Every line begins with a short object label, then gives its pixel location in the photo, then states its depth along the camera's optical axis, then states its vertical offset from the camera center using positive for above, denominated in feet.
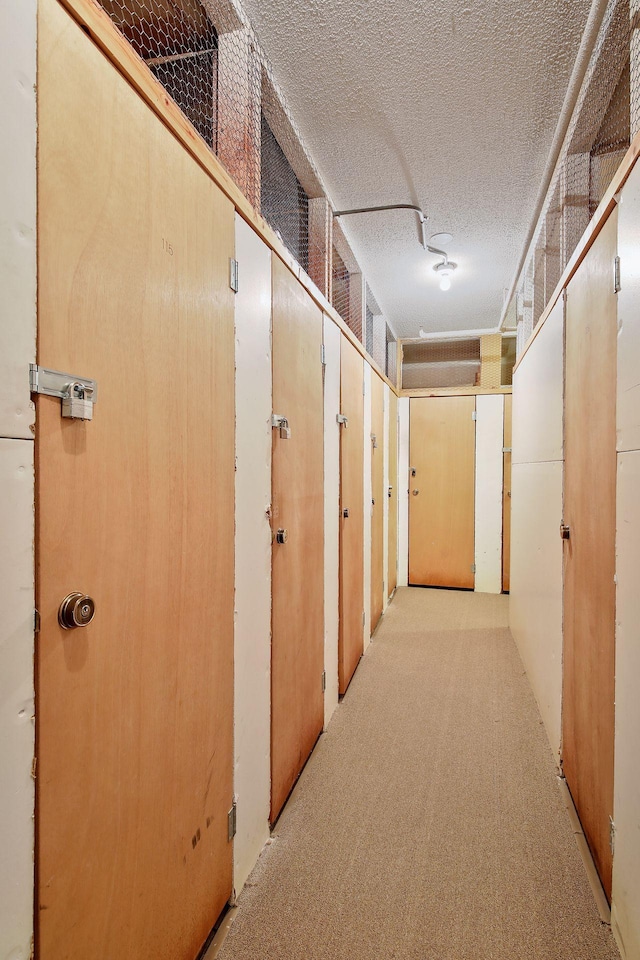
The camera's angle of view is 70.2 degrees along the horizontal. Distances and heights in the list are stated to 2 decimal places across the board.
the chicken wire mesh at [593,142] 4.84 +4.49
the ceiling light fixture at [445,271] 10.64 +4.93
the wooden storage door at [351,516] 8.65 -0.75
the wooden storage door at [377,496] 11.82 -0.45
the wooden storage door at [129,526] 2.45 -0.31
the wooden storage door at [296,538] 5.53 -0.83
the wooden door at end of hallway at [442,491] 15.69 -0.39
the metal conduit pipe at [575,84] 4.87 +4.96
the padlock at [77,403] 2.49 +0.42
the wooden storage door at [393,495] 14.70 -0.51
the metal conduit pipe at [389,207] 8.38 +5.03
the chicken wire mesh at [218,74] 4.31 +4.21
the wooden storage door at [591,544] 4.46 -0.70
